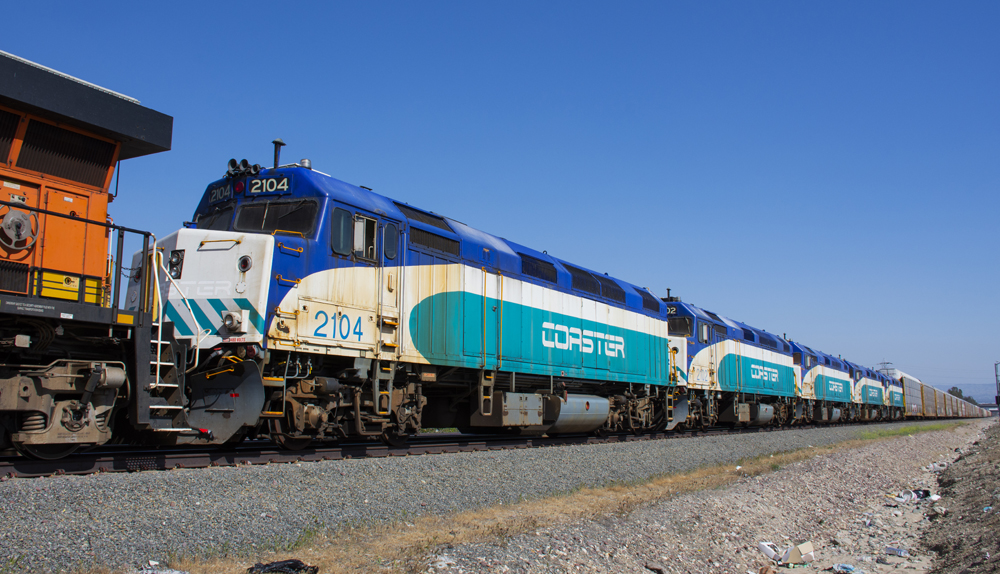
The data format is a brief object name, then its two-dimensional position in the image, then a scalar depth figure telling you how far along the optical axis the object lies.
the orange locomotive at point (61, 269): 6.59
